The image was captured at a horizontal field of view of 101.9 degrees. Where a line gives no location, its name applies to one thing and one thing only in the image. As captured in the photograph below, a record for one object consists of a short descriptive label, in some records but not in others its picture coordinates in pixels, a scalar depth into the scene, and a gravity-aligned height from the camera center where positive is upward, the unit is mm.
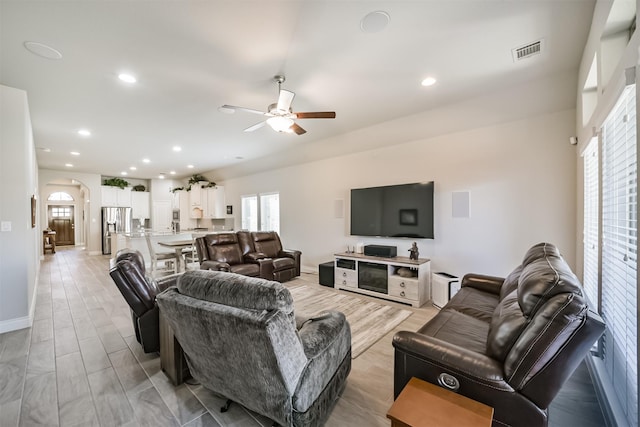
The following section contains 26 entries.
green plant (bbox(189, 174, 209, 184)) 9172 +1135
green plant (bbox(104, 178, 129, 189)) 9414 +1045
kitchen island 6277 -730
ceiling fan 2705 +1068
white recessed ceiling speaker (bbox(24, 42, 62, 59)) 2324 +1488
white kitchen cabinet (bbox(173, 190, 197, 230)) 9375 -10
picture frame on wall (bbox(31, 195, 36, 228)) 3621 +55
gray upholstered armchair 1269 -766
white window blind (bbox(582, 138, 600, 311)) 2229 -122
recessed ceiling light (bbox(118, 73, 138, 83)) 2801 +1466
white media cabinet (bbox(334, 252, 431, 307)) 3863 -1078
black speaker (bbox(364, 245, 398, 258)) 4359 -684
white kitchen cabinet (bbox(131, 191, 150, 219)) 10027 +263
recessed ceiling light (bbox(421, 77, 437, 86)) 2871 +1454
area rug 2876 -1401
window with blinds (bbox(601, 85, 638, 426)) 1382 -251
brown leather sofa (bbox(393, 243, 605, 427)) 1140 -728
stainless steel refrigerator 8977 -416
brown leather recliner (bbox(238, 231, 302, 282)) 5113 -886
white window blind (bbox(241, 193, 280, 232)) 7277 -40
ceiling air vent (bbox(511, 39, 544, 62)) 2322 +1481
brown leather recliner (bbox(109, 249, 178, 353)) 2143 -706
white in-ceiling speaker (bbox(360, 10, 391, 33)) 1954 +1479
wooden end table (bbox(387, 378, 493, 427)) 1059 -868
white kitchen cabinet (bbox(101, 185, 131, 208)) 9359 +543
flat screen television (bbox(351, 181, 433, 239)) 4205 -8
